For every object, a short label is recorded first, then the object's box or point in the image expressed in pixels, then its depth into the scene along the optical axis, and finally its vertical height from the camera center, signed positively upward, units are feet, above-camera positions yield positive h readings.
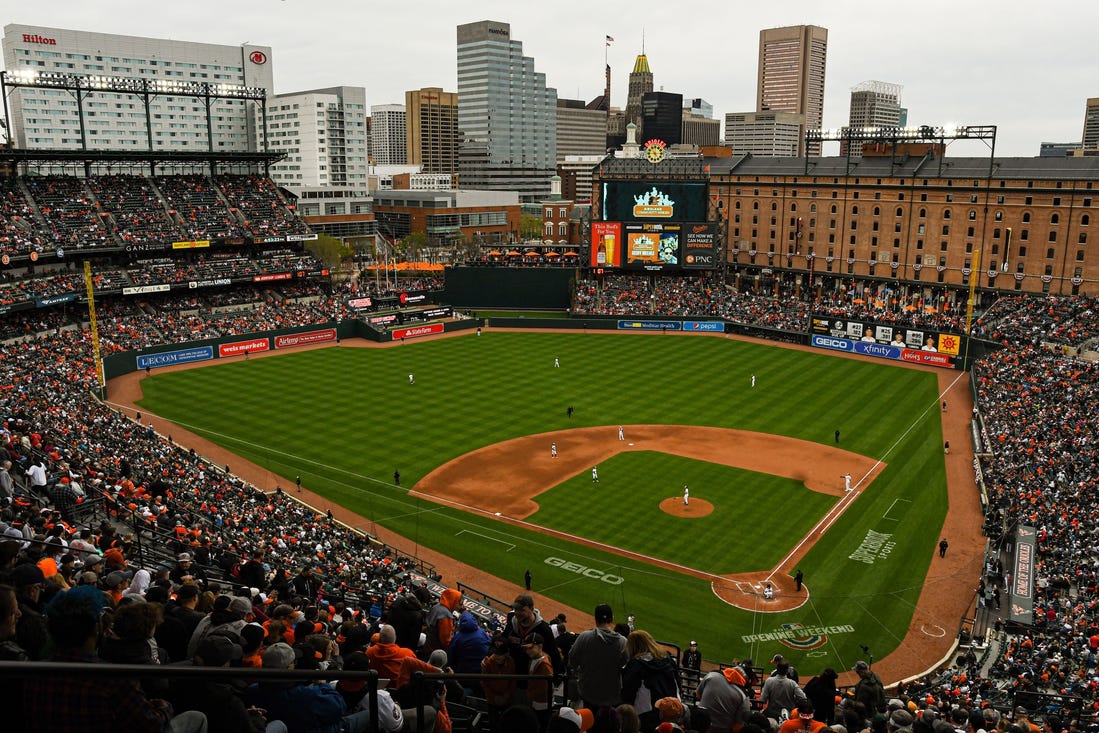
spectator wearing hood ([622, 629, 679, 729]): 26.07 -14.62
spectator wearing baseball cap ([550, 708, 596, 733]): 21.09 -12.98
